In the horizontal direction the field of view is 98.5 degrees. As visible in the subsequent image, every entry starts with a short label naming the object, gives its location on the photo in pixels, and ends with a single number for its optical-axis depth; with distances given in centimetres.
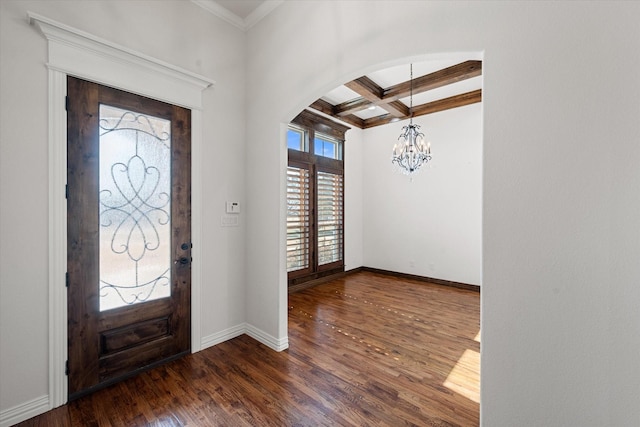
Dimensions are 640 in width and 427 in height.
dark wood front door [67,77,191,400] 206
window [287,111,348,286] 477
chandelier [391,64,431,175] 422
